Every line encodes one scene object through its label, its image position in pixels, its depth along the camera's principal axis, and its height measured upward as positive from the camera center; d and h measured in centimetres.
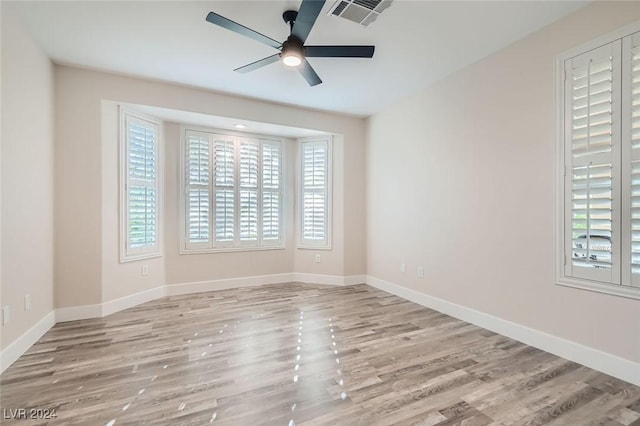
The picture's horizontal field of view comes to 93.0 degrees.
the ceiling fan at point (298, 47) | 216 +131
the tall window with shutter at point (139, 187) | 375 +27
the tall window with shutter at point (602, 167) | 214 +33
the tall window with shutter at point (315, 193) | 509 +27
